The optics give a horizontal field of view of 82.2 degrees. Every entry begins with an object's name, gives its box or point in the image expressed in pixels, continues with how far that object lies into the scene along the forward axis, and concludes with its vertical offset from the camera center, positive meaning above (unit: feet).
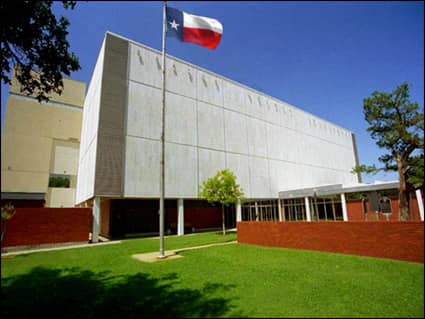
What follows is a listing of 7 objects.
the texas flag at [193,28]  40.01 +29.45
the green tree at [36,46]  11.95 +8.92
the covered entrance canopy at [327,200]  78.74 +0.85
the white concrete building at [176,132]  68.49 +25.50
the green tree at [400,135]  31.80 +10.21
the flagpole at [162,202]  37.70 +0.70
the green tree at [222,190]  70.85 +4.51
